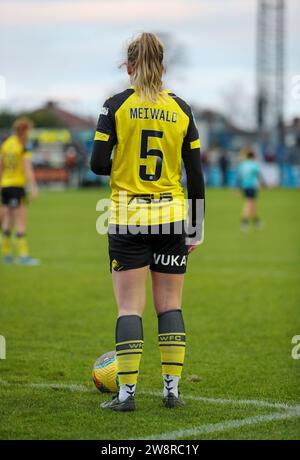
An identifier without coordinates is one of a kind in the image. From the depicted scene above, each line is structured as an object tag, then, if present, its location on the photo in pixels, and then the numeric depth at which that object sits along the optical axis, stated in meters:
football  12.80
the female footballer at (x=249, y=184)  48.47
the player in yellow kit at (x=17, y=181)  30.44
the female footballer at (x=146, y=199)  11.42
